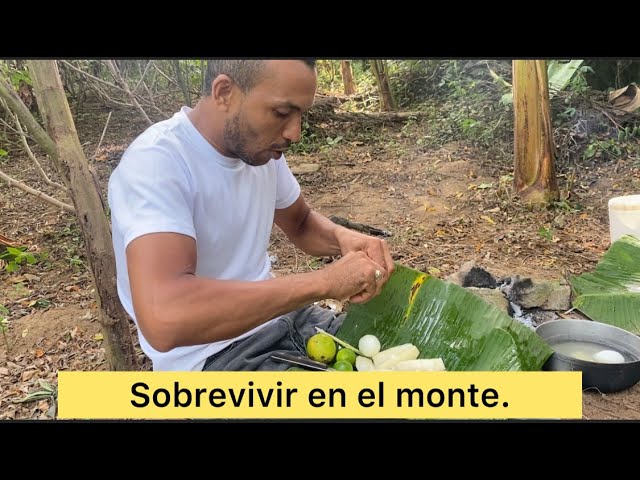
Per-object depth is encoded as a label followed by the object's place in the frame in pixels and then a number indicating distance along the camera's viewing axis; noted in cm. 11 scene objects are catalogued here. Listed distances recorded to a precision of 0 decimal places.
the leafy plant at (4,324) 158
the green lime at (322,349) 137
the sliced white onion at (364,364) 139
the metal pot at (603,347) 136
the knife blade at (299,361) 134
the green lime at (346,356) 138
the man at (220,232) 106
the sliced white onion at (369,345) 142
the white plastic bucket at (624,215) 171
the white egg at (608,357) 143
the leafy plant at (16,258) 152
